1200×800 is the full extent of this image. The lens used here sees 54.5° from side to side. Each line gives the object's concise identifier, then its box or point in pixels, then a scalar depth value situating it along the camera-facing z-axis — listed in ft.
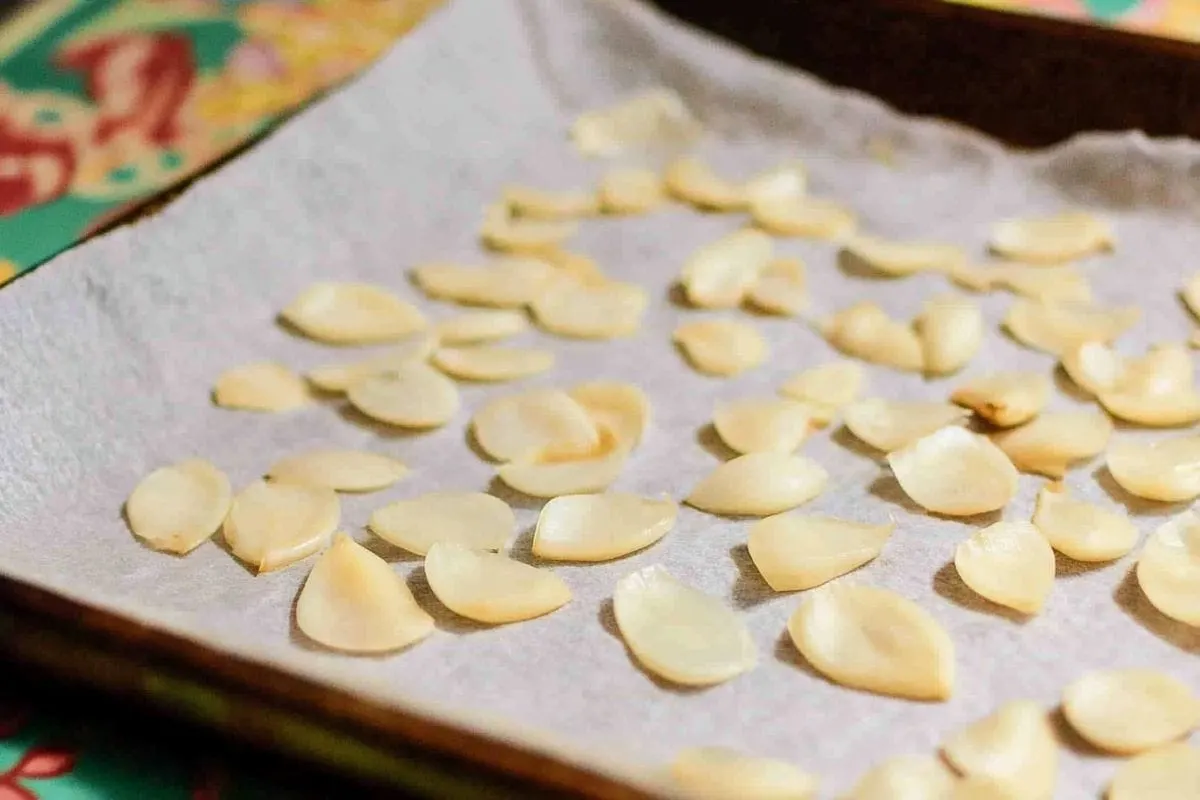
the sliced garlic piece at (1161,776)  0.93
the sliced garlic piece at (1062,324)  1.55
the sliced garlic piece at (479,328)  1.62
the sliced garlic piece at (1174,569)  1.11
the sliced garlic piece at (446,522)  1.24
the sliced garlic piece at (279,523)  1.22
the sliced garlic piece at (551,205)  1.91
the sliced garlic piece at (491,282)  1.71
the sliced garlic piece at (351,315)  1.63
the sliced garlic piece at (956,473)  1.25
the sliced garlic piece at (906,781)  0.91
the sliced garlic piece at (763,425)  1.38
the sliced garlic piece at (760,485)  1.28
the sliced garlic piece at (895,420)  1.38
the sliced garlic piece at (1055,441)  1.33
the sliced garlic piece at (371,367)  1.52
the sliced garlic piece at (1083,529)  1.19
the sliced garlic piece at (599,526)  1.21
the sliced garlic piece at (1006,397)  1.37
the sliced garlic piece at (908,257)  1.73
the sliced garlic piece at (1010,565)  1.13
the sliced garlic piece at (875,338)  1.55
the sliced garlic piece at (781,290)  1.66
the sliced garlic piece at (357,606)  1.09
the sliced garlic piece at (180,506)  1.26
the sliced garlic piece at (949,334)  1.53
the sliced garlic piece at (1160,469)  1.26
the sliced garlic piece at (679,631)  1.05
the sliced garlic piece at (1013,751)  0.94
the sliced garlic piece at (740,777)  0.89
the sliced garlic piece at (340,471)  1.34
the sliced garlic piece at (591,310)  1.63
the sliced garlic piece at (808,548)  1.16
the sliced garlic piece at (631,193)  1.92
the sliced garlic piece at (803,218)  1.83
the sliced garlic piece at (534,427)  1.40
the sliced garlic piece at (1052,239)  1.74
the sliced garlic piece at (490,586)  1.12
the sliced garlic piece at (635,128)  2.08
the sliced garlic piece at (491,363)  1.54
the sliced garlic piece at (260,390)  1.48
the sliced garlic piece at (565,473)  1.32
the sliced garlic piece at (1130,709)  0.98
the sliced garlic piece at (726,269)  1.70
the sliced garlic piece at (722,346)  1.56
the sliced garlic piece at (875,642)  1.03
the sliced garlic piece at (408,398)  1.46
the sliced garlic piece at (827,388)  1.46
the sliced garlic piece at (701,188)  1.92
